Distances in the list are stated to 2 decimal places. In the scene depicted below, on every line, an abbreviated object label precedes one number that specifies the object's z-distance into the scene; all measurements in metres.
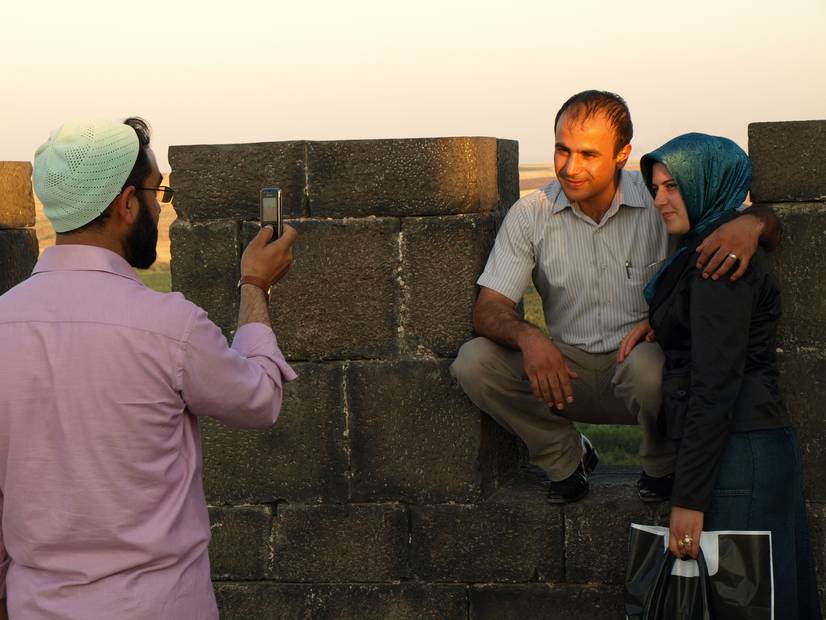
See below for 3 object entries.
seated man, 4.89
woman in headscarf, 4.00
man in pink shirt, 2.81
